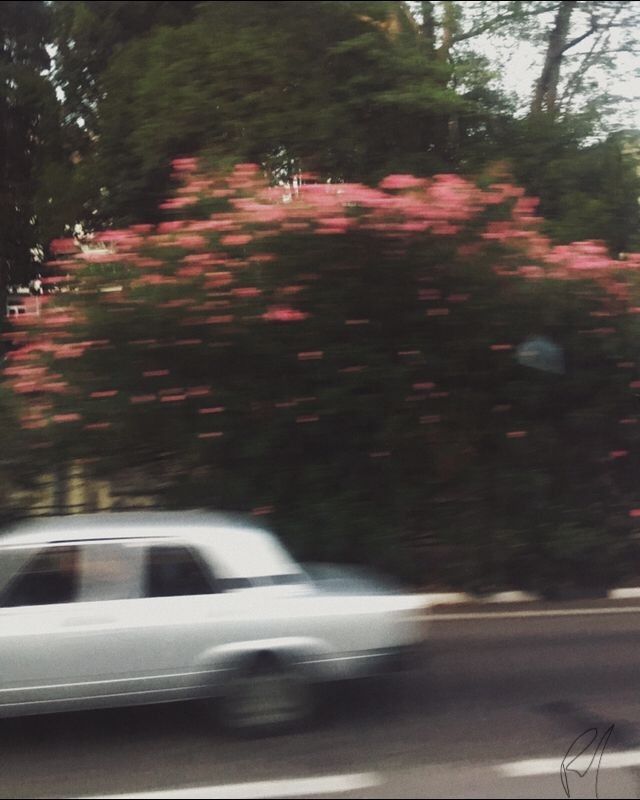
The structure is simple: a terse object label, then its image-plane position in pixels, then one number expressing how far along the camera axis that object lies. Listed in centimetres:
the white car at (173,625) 498
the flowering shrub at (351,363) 703
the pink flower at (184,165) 769
